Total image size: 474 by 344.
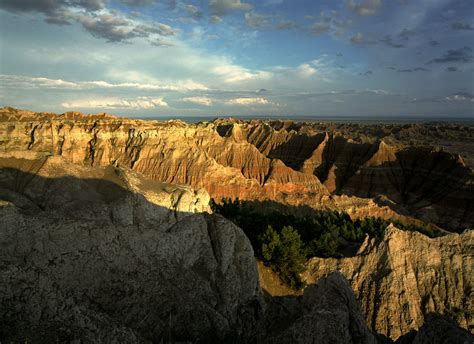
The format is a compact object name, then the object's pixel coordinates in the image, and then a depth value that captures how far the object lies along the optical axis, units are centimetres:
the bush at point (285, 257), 2412
